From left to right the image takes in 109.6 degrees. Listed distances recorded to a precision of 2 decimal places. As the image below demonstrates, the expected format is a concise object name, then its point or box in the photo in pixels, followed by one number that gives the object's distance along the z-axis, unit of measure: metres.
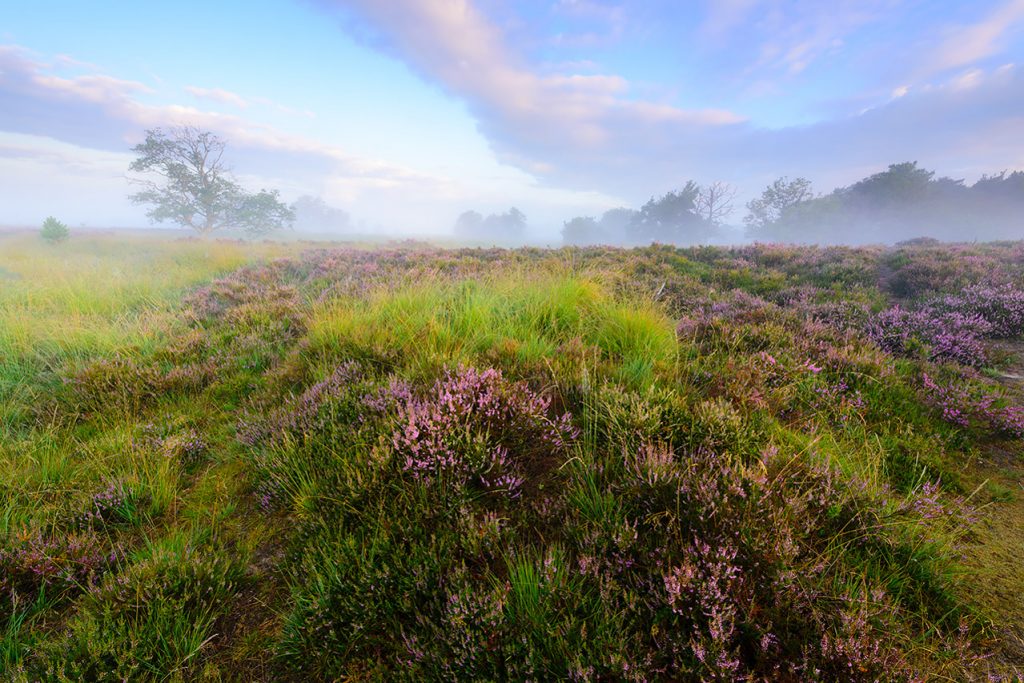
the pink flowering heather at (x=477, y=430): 2.26
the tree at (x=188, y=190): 38.91
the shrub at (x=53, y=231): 24.62
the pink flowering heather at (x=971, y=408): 3.15
